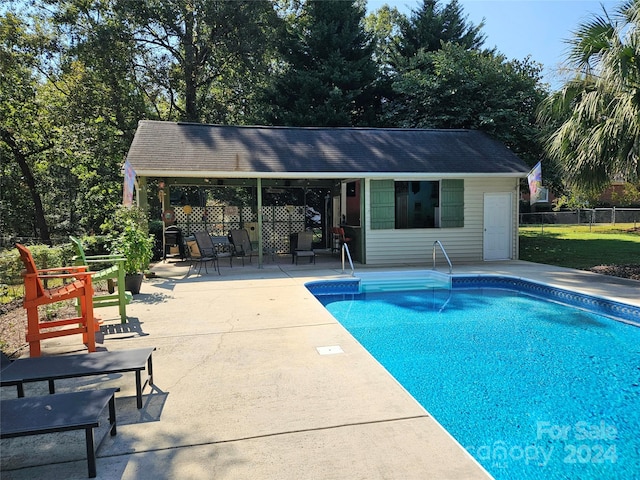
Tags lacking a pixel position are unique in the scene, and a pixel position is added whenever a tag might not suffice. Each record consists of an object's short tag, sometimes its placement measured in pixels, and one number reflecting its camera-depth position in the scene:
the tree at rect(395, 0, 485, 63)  20.75
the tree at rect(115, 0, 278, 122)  19.00
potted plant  7.47
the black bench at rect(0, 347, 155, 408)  2.97
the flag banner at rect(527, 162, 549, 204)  10.47
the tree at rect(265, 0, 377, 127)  19.08
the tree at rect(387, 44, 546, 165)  15.11
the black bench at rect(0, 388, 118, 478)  2.20
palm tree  7.80
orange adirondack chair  3.94
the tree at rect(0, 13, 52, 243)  12.94
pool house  10.90
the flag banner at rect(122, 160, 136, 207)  8.63
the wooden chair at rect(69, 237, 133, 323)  5.40
